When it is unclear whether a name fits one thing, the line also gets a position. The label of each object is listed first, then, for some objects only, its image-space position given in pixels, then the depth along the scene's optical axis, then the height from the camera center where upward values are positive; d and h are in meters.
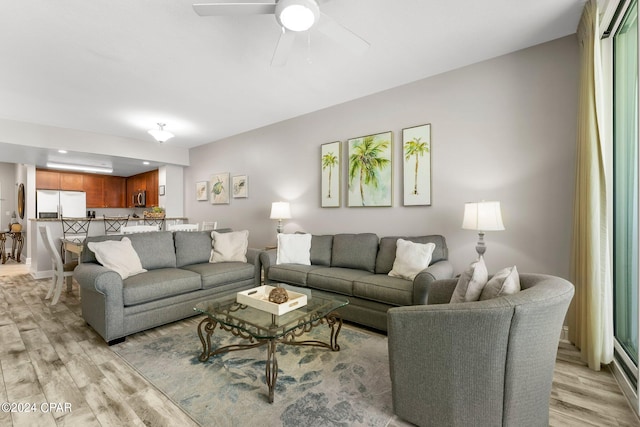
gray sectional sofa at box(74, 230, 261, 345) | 2.52 -0.69
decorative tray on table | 2.05 -0.67
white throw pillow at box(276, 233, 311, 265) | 3.70 -0.46
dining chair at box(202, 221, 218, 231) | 5.82 -0.21
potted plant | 6.29 +0.04
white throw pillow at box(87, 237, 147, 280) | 2.84 -0.43
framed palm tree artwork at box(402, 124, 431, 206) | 3.33 +0.59
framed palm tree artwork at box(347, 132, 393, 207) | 3.64 +0.58
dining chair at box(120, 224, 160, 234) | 4.33 -0.22
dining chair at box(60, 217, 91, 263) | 5.18 -0.22
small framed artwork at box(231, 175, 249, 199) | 5.46 +0.55
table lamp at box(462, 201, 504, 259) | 2.50 -0.02
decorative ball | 2.14 -0.62
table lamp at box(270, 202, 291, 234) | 4.36 +0.06
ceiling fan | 1.76 +1.29
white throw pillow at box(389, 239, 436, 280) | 2.79 -0.45
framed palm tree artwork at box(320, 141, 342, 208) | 4.11 +0.60
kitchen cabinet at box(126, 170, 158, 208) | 7.36 +0.82
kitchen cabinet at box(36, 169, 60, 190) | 7.06 +0.90
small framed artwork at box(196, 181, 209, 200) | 6.35 +0.55
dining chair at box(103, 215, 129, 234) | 5.72 -0.19
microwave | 7.82 +0.45
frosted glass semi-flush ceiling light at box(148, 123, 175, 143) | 4.62 +1.31
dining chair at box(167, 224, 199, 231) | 5.27 -0.23
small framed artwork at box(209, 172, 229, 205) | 5.85 +0.56
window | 1.94 +0.19
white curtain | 2.03 -0.09
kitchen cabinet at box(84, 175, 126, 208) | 8.09 +0.71
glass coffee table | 1.79 -0.74
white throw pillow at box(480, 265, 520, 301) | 1.45 -0.37
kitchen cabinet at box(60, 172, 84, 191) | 7.46 +0.91
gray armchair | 1.27 -0.66
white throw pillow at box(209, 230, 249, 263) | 3.88 -0.44
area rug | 1.63 -1.14
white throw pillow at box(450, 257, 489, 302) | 1.57 -0.39
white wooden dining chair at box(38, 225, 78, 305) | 3.59 -0.67
